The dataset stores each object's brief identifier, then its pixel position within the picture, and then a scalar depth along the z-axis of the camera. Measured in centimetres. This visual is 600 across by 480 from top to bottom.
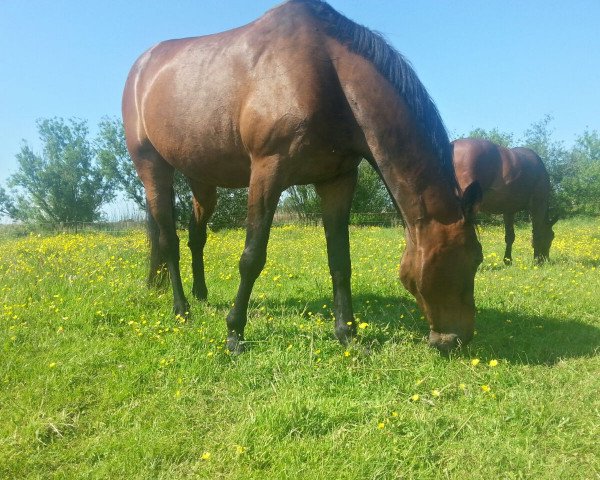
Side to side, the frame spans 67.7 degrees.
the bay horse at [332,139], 320
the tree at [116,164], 3606
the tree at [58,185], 3334
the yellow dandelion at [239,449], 219
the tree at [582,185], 3500
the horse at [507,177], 927
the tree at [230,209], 2353
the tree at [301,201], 2752
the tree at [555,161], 3659
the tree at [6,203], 3712
